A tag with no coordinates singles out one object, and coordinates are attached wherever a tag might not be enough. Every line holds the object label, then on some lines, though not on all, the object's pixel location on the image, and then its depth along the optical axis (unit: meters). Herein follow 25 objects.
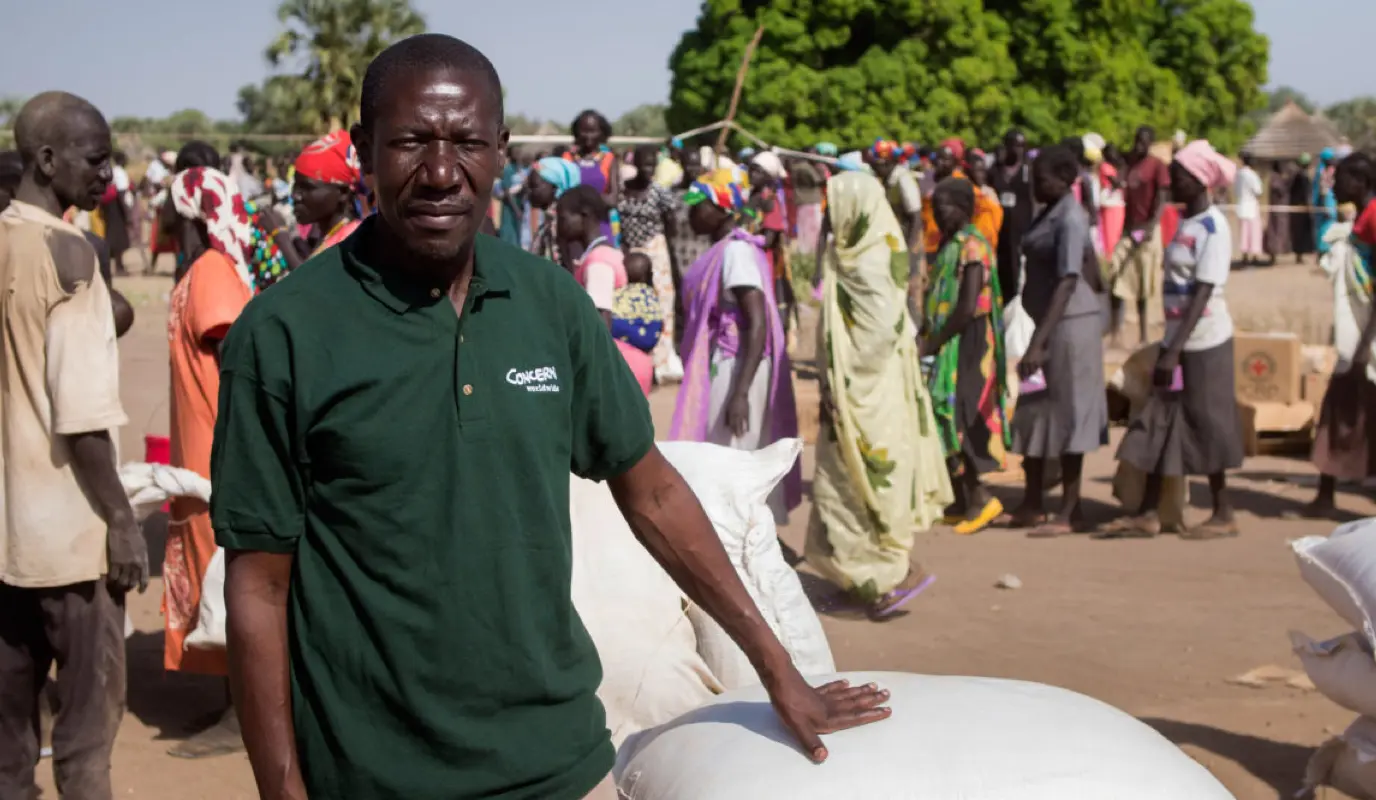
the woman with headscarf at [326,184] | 4.66
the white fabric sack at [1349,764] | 3.83
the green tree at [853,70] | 25.94
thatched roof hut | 33.12
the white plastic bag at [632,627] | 3.30
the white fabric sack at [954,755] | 2.36
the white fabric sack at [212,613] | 4.22
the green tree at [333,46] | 34.28
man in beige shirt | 3.40
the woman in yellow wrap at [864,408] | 6.06
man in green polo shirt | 1.83
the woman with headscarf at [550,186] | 9.17
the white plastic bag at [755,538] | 3.53
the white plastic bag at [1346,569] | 3.78
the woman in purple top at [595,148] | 10.74
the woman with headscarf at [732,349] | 6.13
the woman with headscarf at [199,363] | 4.48
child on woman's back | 5.43
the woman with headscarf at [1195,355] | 7.01
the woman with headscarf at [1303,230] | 22.84
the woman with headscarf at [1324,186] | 21.36
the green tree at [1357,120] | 49.99
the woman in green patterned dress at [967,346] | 7.26
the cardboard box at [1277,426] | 9.41
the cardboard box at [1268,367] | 9.31
